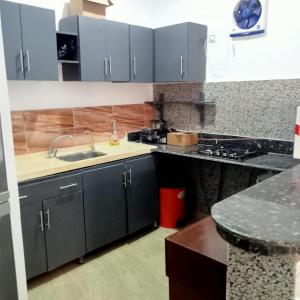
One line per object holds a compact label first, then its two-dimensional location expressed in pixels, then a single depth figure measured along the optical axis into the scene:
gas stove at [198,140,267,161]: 2.66
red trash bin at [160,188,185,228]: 3.18
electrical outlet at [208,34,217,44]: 3.16
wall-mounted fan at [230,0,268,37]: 2.76
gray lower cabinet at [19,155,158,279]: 2.25
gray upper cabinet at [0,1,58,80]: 2.23
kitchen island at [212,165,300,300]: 0.71
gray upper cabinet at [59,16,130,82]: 2.69
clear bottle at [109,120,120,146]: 3.27
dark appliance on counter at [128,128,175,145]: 3.43
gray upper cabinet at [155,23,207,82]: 3.03
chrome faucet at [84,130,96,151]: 3.05
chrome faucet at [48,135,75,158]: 2.78
